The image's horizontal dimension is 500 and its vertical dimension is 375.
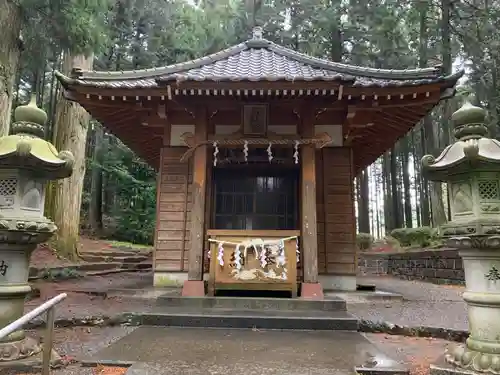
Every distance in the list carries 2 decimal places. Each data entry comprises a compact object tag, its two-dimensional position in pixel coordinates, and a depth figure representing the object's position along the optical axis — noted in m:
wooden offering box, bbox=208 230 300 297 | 5.96
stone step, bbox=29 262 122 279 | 8.62
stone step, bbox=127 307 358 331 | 4.82
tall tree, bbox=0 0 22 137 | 7.48
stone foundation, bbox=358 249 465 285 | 10.49
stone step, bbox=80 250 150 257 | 13.17
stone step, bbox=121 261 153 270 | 13.00
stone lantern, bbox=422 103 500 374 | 2.90
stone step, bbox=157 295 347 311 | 5.52
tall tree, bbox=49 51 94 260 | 10.90
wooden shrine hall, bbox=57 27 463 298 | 5.97
